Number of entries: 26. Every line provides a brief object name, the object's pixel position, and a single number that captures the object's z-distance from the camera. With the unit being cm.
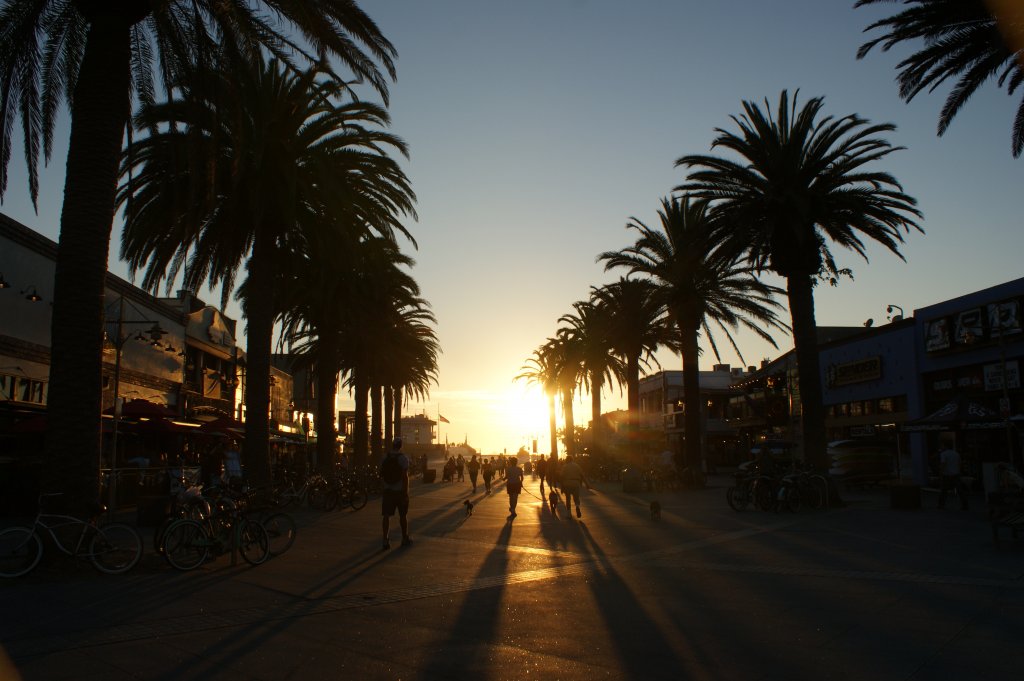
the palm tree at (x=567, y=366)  5425
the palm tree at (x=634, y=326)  3559
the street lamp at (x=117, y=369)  1753
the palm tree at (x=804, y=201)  2230
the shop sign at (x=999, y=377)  2788
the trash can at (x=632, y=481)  3141
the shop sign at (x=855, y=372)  3653
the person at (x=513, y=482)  2142
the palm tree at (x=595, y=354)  4353
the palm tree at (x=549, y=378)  6431
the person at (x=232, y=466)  1898
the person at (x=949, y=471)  2017
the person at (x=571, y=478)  2070
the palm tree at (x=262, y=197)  1792
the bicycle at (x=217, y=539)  1075
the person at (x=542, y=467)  3337
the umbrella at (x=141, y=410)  2180
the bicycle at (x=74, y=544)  988
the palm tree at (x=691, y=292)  3164
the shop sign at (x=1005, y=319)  2727
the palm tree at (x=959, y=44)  1697
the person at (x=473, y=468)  3916
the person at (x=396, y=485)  1391
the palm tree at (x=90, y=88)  1085
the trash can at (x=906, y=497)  2052
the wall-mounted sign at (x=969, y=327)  2912
